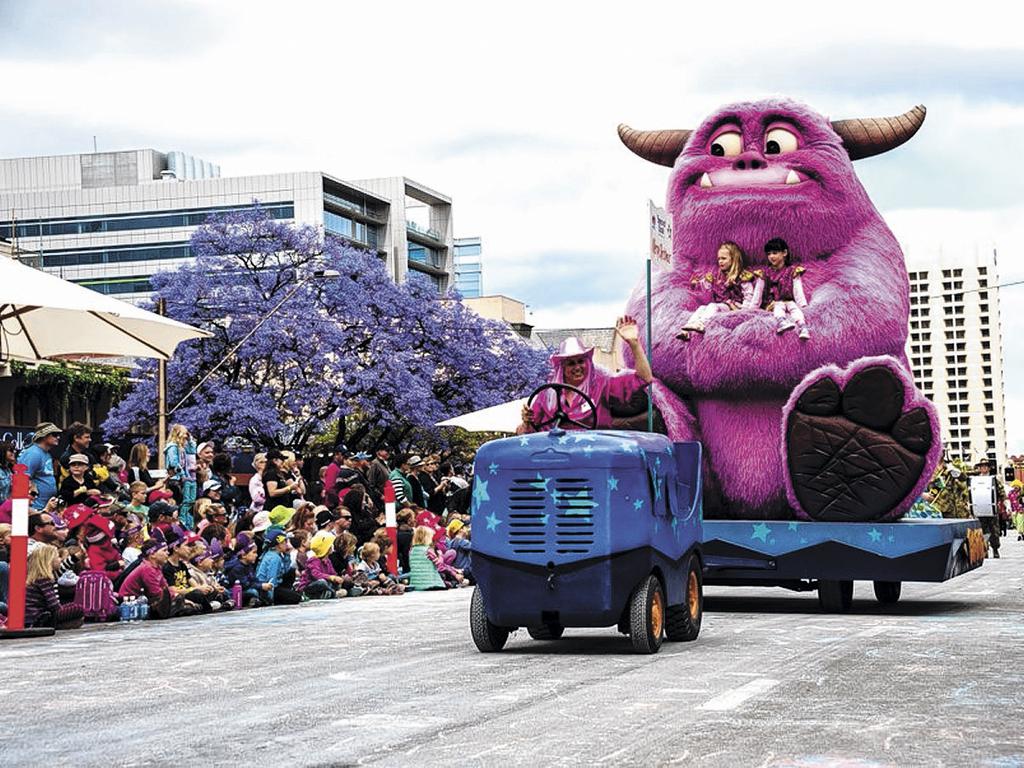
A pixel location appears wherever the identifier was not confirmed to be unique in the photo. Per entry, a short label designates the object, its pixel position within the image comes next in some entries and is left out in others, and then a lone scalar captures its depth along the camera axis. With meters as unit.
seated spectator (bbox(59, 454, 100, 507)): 18.23
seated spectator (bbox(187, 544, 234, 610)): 17.25
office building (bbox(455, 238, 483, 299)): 185.62
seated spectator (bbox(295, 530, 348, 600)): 19.47
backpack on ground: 15.45
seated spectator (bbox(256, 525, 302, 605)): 18.61
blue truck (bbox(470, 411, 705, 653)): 10.95
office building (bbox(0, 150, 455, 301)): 112.81
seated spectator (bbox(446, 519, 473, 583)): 23.27
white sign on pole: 13.15
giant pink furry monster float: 14.97
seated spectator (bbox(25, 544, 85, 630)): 14.50
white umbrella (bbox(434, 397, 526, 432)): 25.36
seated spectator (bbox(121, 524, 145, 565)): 16.69
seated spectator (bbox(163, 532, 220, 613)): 16.86
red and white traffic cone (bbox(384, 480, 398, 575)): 21.53
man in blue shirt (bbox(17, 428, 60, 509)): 16.75
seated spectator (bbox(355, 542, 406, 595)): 20.52
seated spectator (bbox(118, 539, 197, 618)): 16.03
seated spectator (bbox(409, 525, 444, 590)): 21.67
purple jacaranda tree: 49.41
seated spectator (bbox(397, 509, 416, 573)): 22.67
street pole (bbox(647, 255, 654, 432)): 15.21
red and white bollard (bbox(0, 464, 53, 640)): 13.68
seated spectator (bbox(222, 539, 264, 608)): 18.27
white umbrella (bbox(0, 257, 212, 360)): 16.22
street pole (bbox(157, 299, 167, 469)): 28.04
